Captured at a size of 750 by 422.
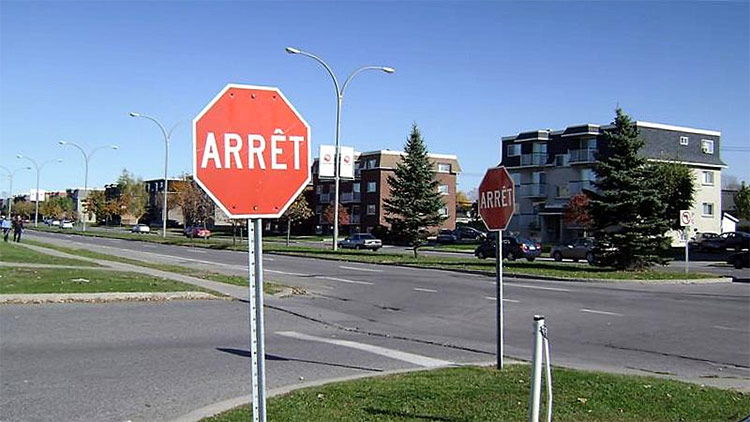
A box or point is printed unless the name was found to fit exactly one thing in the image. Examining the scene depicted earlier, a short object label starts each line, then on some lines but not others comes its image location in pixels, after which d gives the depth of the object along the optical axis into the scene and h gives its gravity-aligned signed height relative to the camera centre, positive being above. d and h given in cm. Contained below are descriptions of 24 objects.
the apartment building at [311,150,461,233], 8288 +369
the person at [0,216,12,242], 5005 -65
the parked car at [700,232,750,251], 5097 -117
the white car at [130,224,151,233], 9131 -119
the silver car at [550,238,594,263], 4556 -163
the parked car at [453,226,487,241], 7047 -108
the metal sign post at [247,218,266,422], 425 -60
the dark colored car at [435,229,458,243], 7000 -138
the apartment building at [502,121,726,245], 6444 +522
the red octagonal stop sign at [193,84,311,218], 436 +41
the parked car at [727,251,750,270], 3806 -173
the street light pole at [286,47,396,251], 3862 +383
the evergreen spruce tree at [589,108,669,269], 3145 +71
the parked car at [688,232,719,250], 5450 -112
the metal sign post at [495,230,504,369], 873 -100
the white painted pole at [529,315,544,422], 533 -107
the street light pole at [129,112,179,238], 5784 +221
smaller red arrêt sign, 882 +29
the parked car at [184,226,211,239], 7338 -121
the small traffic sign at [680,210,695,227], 3141 +28
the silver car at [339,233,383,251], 5675 -158
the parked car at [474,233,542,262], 4372 -151
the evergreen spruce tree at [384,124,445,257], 4391 +141
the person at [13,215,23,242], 5084 -61
